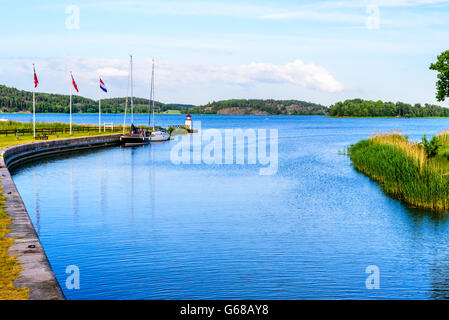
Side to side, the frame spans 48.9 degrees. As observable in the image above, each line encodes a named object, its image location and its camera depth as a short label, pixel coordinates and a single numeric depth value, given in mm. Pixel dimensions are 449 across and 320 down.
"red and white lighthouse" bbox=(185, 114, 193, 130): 119456
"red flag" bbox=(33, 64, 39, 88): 50038
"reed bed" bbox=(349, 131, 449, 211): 23125
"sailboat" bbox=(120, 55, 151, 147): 69750
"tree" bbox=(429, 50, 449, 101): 34969
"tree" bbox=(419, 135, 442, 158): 31750
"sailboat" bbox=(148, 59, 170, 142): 78688
